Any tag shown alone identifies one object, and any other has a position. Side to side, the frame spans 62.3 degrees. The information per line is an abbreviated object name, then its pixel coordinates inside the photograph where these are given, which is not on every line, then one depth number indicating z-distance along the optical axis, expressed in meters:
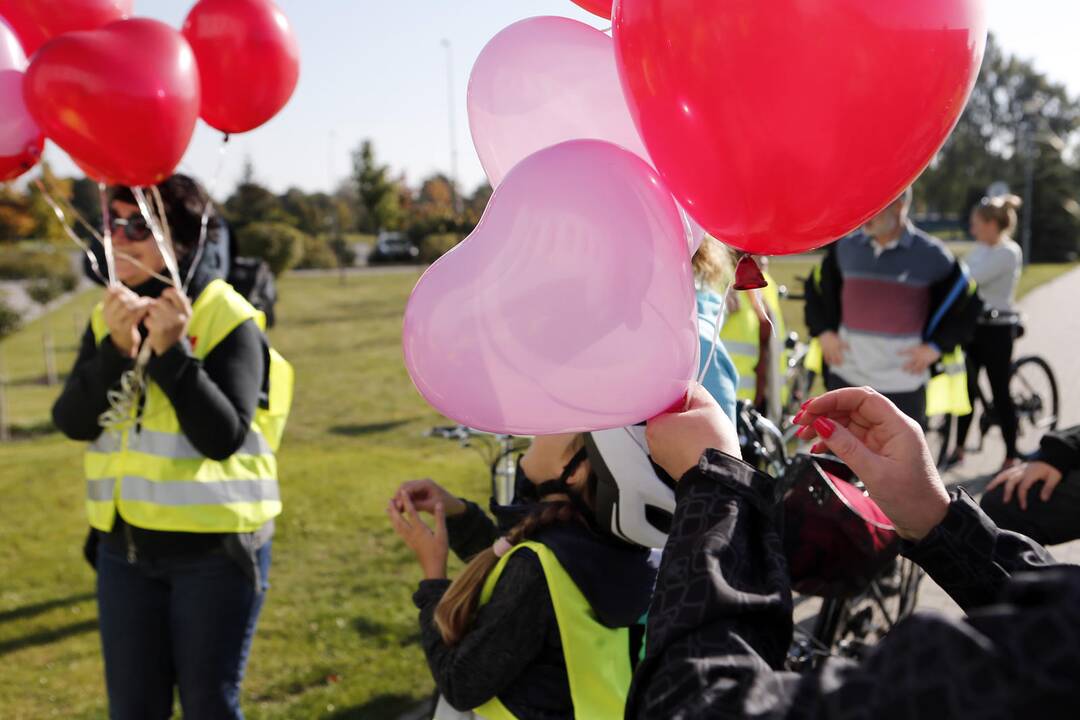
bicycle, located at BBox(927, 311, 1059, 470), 6.69
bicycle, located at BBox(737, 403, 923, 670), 2.01
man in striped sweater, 4.80
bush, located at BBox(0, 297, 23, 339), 9.76
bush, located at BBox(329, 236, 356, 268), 29.64
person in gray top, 6.59
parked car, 30.73
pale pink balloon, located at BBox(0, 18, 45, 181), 2.41
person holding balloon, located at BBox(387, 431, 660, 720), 1.82
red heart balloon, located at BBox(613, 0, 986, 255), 1.13
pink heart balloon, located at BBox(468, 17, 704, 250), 1.68
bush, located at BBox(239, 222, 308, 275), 21.44
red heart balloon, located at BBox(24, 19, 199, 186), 2.24
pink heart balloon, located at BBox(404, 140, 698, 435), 1.27
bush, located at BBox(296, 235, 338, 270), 29.42
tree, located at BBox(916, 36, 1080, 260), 37.19
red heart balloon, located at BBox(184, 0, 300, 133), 2.64
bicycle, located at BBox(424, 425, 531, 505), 2.97
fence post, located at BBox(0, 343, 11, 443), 9.32
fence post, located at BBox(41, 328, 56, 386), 12.73
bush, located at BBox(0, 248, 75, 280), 17.09
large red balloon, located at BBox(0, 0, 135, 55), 2.52
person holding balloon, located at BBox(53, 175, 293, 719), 2.46
